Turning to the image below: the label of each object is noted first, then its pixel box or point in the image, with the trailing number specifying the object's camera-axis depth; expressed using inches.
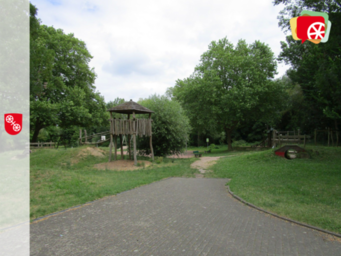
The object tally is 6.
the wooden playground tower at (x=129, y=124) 710.9
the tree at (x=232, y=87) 1219.2
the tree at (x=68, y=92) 943.0
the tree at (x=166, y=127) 876.0
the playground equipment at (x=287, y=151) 726.5
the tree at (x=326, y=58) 468.1
